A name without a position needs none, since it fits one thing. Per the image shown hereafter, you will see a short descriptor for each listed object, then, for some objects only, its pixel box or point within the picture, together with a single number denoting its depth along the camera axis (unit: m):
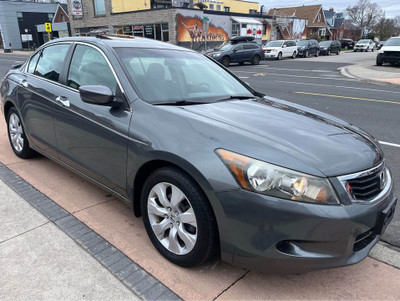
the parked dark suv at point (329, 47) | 36.99
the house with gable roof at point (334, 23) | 71.56
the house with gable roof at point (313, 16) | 60.00
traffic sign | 35.38
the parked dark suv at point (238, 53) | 21.86
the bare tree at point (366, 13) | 85.62
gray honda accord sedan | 1.96
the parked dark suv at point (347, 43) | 57.15
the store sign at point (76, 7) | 39.50
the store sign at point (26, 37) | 50.38
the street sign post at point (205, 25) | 31.58
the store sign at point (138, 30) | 33.21
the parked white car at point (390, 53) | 19.65
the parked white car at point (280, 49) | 29.22
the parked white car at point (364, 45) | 45.47
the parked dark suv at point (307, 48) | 32.80
